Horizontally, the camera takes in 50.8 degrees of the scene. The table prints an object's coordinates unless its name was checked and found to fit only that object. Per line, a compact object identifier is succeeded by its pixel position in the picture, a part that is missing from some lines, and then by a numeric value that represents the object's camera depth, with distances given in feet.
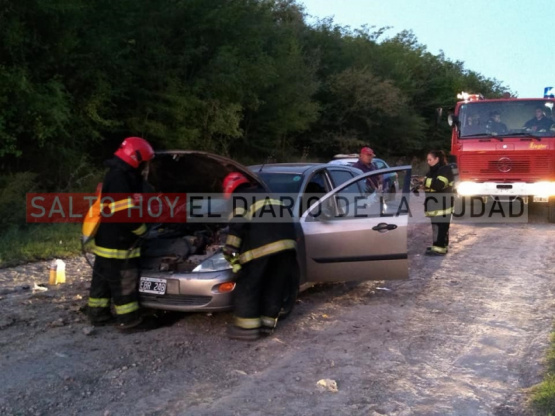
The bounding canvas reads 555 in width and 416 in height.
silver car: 17.99
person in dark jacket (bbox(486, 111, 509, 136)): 43.62
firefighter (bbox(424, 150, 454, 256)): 30.73
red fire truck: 42.22
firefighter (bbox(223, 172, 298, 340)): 16.98
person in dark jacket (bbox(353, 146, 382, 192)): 32.34
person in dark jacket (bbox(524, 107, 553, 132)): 42.75
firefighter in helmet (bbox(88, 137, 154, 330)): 17.54
